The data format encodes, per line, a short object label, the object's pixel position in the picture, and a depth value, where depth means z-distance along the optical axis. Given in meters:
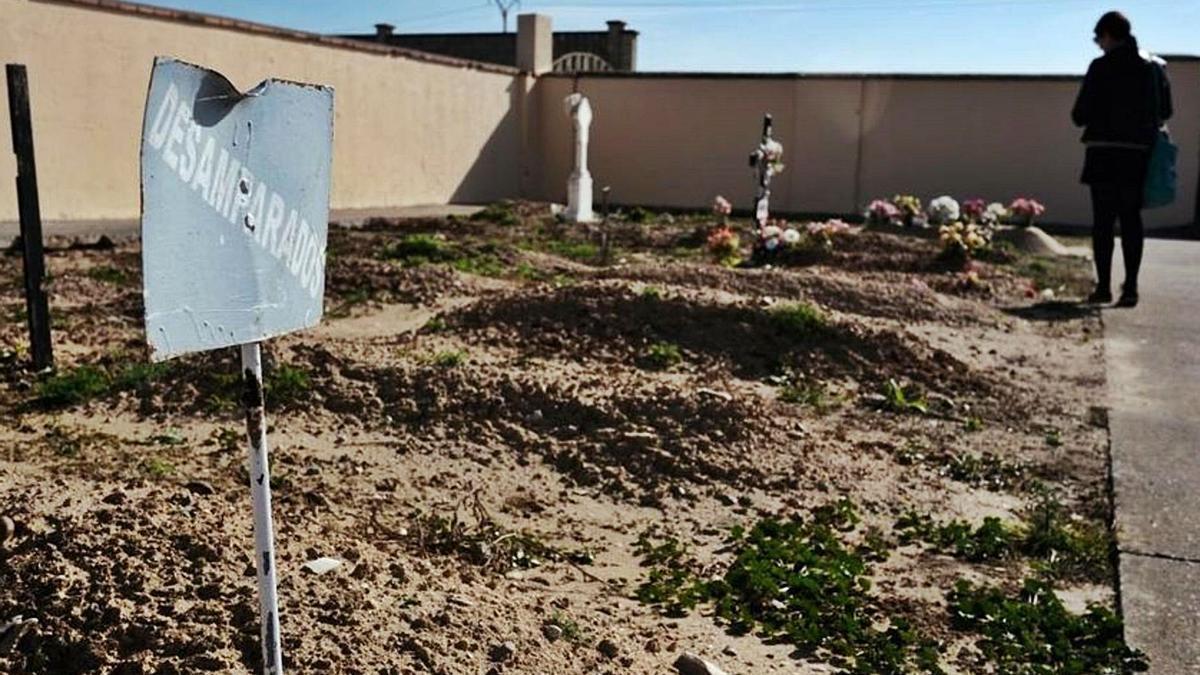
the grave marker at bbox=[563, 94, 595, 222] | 16.11
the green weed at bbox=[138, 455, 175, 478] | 4.27
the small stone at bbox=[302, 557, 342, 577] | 3.08
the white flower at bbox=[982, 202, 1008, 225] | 13.70
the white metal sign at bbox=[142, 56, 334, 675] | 2.05
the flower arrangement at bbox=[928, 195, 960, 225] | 14.04
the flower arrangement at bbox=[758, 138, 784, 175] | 12.12
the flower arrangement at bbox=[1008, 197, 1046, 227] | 14.13
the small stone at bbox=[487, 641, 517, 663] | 2.78
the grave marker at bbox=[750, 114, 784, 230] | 12.09
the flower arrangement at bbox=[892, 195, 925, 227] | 14.70
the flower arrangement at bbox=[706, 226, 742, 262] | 11.90
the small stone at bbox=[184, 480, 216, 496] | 3.71
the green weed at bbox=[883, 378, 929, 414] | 5.96
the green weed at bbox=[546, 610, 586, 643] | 3.02
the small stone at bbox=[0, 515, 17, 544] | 2.91
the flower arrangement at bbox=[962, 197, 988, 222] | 13.55
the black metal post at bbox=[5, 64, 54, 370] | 5.74
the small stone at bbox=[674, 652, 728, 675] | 2.96
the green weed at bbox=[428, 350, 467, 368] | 5.74
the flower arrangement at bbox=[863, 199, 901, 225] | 14.61
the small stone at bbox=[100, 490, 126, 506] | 3.31
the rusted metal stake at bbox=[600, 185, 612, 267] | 11.67
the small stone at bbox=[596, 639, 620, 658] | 2.98
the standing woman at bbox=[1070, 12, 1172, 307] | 8.62
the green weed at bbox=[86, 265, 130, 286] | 8.95
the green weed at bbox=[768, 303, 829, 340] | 6.93
